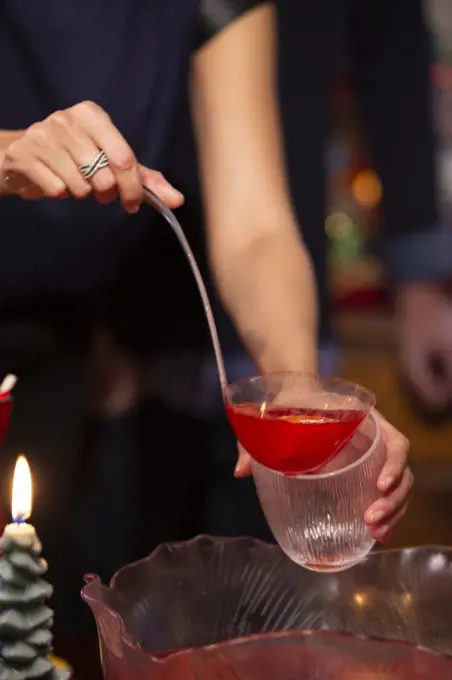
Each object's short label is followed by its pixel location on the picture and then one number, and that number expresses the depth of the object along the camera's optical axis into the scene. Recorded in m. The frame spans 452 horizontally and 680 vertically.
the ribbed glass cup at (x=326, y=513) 1.20
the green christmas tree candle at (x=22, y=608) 1.08
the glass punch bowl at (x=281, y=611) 1.14
